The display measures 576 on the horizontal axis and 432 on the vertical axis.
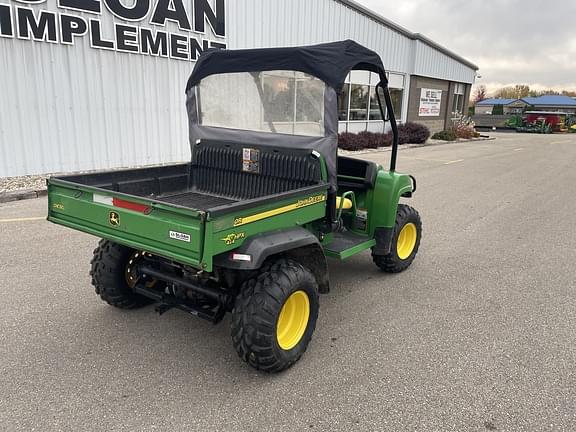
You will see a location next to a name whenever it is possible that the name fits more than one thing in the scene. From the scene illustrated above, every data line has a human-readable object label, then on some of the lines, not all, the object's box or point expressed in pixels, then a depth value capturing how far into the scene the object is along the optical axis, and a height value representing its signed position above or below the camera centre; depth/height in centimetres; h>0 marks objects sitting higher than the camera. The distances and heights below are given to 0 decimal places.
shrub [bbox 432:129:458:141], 2534 -137
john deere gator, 287 -75
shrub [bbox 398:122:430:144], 2132 -108
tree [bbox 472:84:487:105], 10592 +404
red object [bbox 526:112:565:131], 3788 -37
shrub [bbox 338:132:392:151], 1738 -125
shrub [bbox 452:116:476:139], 2734 -100
